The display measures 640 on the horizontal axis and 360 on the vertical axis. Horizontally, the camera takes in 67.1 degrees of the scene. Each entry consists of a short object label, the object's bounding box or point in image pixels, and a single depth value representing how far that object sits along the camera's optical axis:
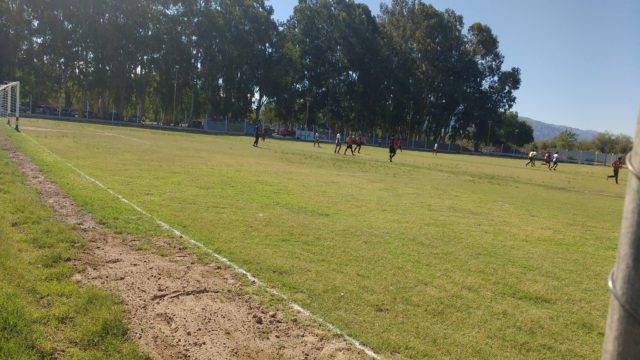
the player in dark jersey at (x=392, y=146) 32.56
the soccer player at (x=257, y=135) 37.89
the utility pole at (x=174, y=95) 71.56
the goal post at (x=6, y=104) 29.77
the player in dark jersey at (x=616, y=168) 31.41
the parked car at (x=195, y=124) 72.38
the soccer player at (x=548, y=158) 47.12
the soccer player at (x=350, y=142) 37.01
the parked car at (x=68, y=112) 64.50
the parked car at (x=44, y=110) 63.00
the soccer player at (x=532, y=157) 47.18
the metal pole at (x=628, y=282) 1.45
